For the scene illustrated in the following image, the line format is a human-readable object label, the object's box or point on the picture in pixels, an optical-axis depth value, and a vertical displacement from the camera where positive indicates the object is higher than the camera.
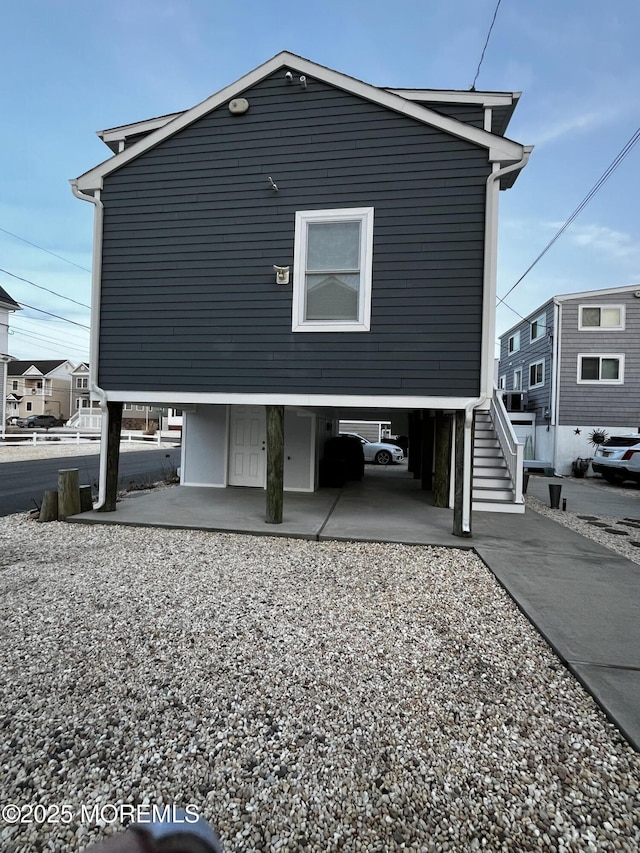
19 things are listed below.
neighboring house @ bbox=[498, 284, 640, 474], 14.44 +2.27
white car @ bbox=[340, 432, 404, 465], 17.33 -1.05
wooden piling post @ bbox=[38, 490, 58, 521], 6.11 -1.32
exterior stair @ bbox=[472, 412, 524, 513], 7.60 -0.94
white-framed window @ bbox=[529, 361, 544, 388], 16.67 +2.34
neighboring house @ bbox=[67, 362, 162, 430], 34.80 +0.49
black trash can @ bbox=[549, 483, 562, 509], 8.27 -1.25
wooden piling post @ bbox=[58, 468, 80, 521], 6.21 -1.14
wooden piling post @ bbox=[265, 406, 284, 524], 5.87 -0.55
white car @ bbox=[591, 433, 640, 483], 11.66 -0.70
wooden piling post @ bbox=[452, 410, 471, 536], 5.54 -0.65
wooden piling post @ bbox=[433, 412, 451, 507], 7.19 -0.58
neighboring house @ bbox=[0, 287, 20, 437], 20.42 +3.96
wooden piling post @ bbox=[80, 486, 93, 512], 6.53 -1.28
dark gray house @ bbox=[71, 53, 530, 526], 5.36 +2.39
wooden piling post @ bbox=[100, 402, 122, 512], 6.43 -0.51
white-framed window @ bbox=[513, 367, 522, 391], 19.25 +2.43
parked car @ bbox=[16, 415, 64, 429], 38.50 -0.53
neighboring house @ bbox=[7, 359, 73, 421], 46.56 +3.12
